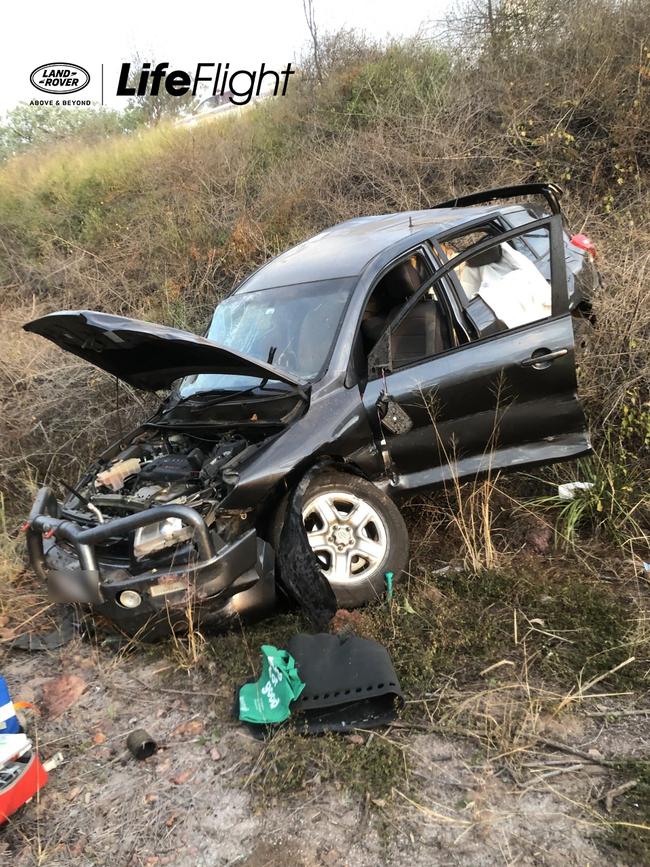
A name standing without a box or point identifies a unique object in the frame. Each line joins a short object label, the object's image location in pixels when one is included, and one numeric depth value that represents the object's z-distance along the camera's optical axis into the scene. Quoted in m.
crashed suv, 2.71
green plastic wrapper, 2.41
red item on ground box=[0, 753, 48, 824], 2.10
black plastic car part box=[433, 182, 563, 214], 4.08
